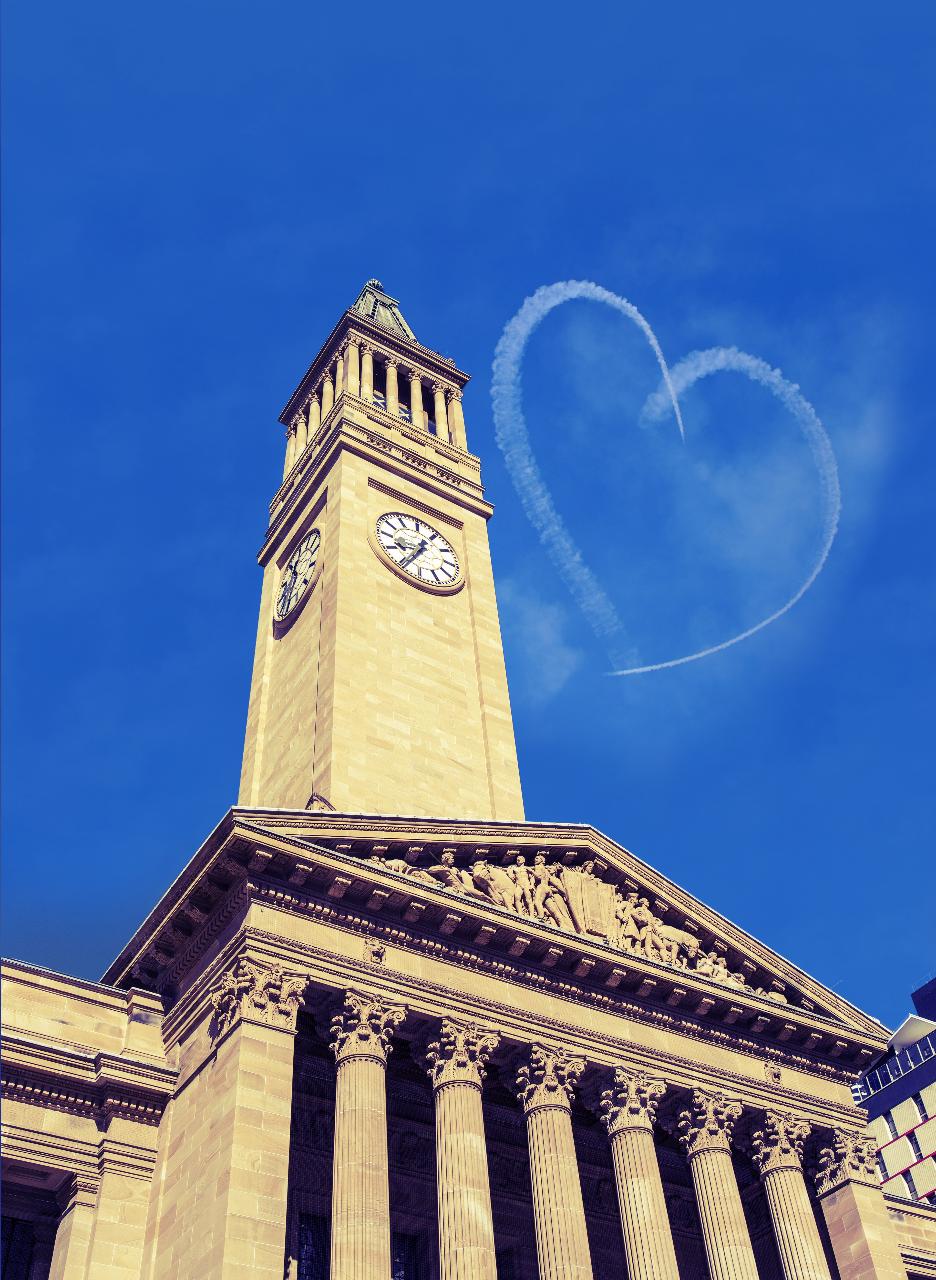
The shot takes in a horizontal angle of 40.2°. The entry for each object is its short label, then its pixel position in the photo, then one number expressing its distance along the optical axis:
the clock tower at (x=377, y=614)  44.84
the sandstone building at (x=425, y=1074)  27.64
